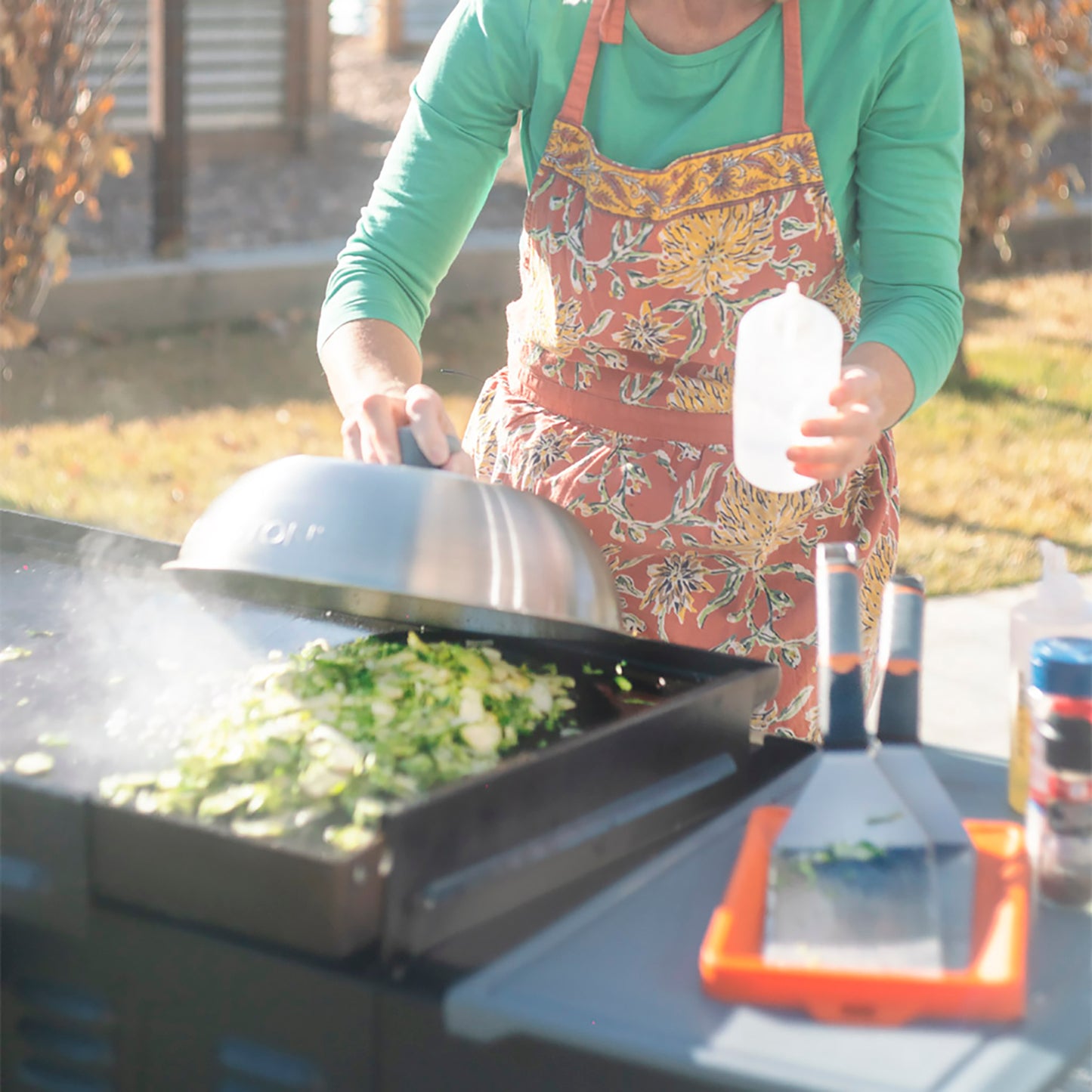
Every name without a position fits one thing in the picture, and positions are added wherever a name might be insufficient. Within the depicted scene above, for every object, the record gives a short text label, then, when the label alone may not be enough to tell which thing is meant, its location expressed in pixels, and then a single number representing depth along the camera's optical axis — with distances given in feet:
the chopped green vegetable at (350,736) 7.46
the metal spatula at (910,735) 7.60
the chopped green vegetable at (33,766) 7.80
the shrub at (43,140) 21.46
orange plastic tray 7.00
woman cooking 8.83
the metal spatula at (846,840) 7.29
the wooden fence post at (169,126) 27.13
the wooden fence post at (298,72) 35.78
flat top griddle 7.15
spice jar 7.35
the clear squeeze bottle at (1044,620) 7.86
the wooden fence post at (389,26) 45.83
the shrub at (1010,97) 25.80
